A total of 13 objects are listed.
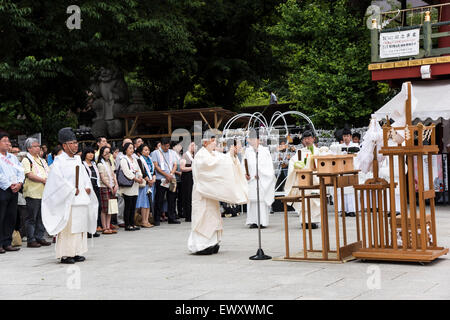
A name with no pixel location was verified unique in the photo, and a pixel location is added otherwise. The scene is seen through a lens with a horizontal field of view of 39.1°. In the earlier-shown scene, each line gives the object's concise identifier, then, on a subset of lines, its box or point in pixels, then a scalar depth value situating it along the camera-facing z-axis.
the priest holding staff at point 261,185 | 13.16
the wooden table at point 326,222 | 8.12
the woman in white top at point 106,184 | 12.63
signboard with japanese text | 16.78
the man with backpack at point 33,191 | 10.82
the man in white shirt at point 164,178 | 14.31
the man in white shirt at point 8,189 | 10.08
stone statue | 25.33
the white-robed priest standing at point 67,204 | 8.85
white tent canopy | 15.59
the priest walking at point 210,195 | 9.30
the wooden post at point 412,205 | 7.54
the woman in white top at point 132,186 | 13.03
